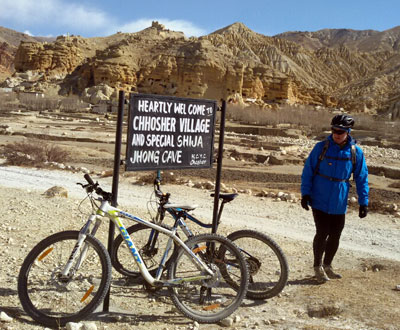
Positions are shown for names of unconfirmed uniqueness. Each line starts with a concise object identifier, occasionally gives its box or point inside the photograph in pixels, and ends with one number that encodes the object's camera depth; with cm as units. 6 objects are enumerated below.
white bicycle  371
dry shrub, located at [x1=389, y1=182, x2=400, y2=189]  1677
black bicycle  440
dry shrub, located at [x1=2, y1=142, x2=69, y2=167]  1541
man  491
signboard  411
